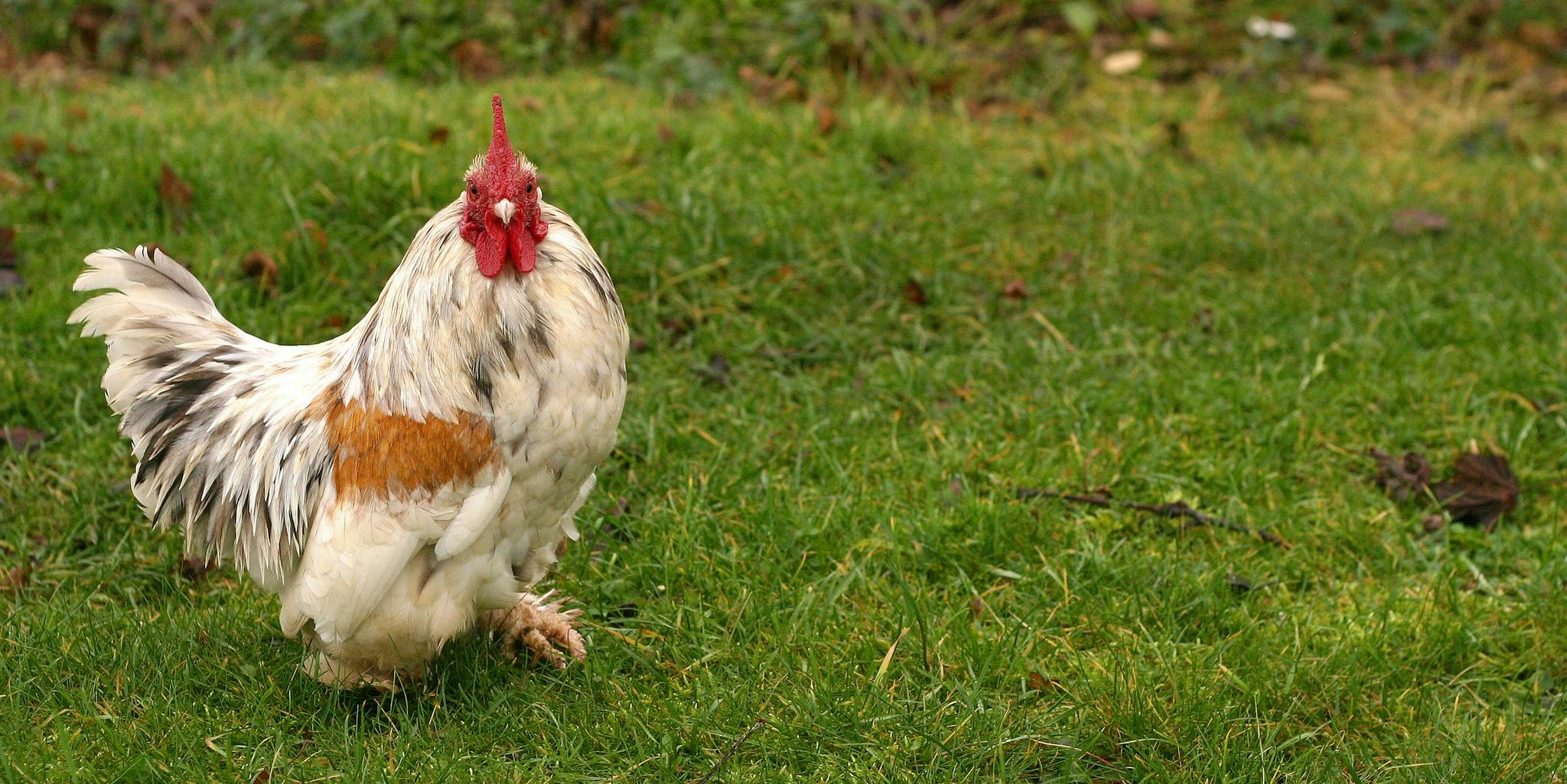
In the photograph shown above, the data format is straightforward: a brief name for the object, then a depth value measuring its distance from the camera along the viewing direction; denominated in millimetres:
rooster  5652
